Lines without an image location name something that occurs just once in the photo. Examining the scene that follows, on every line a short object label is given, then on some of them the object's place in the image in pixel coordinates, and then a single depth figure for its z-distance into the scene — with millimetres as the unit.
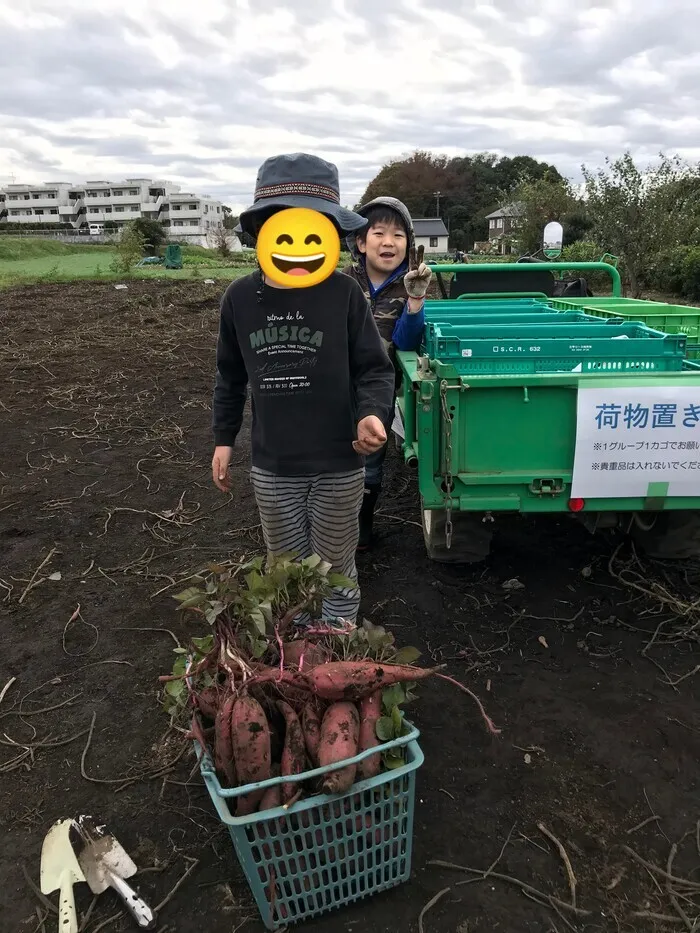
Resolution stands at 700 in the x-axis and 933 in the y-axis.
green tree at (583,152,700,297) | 16062
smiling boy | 3244
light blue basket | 1547
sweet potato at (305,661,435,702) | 1718
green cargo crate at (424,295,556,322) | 4910
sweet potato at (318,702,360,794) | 1544
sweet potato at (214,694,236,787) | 1623
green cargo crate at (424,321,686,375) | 3248
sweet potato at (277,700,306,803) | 1599
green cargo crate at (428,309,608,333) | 4355
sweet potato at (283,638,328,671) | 1807
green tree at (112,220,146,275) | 26422
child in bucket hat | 2096
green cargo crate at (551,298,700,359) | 4386
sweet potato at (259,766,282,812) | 1595
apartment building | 90688
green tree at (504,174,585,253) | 27067
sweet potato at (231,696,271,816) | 1599
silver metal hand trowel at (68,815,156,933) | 1861
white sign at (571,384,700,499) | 2721
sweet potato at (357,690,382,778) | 1632
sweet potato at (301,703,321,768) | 1693
